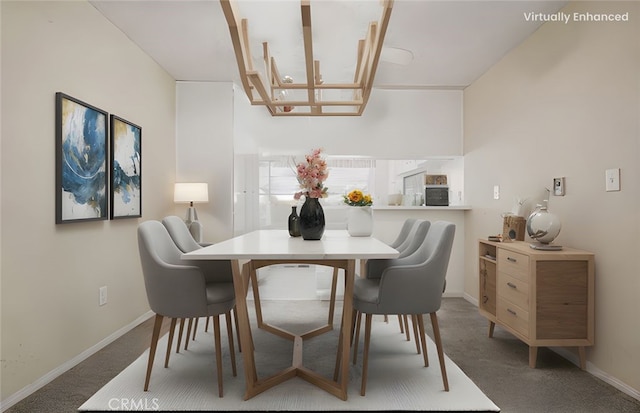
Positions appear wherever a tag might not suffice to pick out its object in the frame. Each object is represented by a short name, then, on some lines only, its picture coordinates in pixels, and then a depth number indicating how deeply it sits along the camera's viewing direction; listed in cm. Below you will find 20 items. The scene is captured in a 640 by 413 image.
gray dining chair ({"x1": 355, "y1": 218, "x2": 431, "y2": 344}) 271
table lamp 389
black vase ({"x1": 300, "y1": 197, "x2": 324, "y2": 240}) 253
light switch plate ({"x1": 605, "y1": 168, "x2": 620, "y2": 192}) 218
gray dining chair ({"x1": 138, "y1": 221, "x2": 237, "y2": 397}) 198
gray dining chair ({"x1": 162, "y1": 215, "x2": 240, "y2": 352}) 263
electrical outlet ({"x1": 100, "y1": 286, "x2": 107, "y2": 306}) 280
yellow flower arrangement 281
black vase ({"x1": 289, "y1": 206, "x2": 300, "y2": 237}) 275
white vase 281
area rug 191
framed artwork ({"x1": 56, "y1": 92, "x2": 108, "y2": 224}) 232
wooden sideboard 234
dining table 182
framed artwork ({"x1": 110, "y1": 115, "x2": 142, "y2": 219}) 293
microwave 440
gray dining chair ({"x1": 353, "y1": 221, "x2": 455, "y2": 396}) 202
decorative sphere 245
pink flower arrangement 254
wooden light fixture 191
